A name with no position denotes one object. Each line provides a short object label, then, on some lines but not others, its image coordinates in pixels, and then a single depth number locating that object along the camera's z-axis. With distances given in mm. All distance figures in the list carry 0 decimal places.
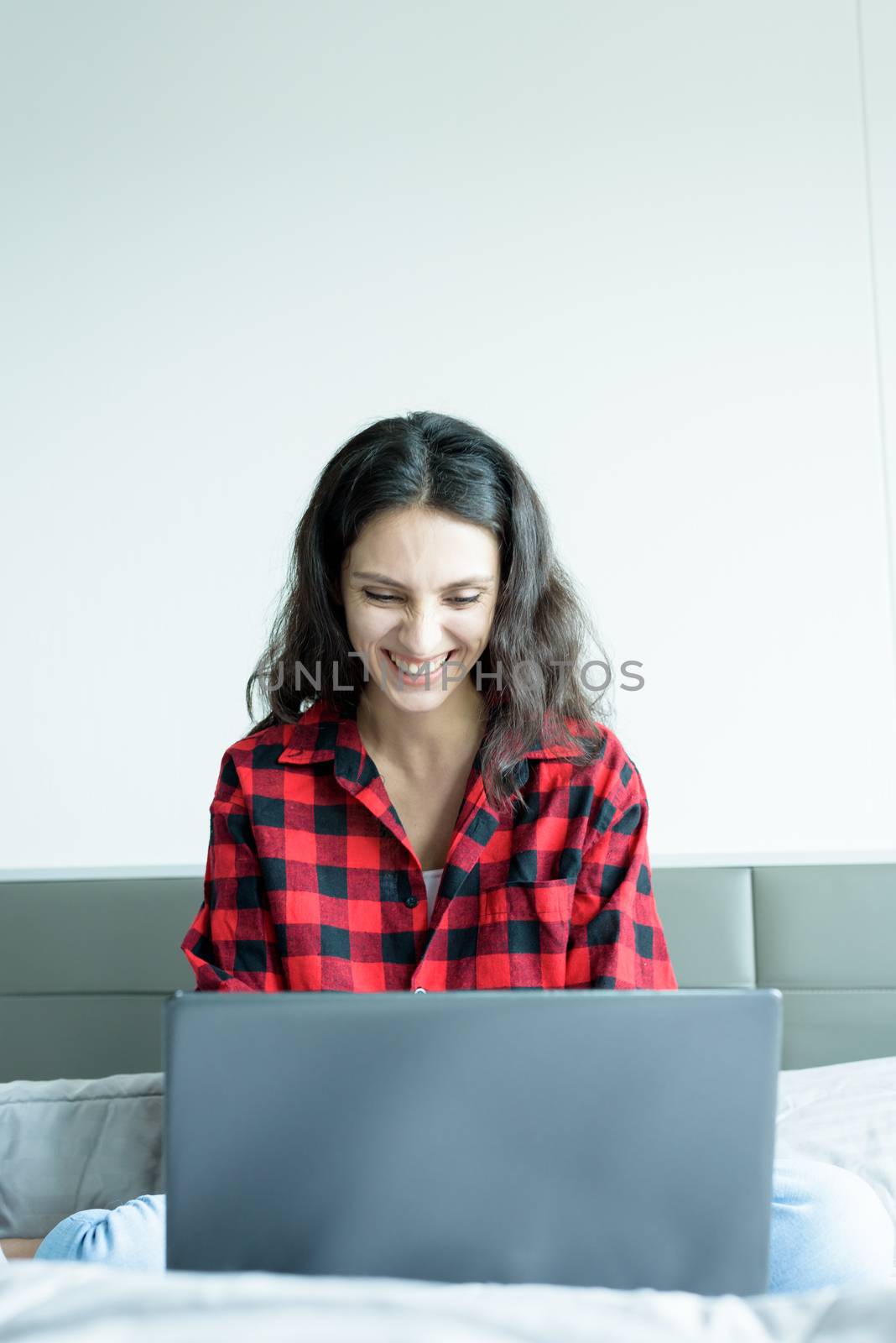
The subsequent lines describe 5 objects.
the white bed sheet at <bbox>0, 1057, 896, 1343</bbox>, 631
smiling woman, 1493
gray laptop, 703
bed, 646
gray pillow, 1499
